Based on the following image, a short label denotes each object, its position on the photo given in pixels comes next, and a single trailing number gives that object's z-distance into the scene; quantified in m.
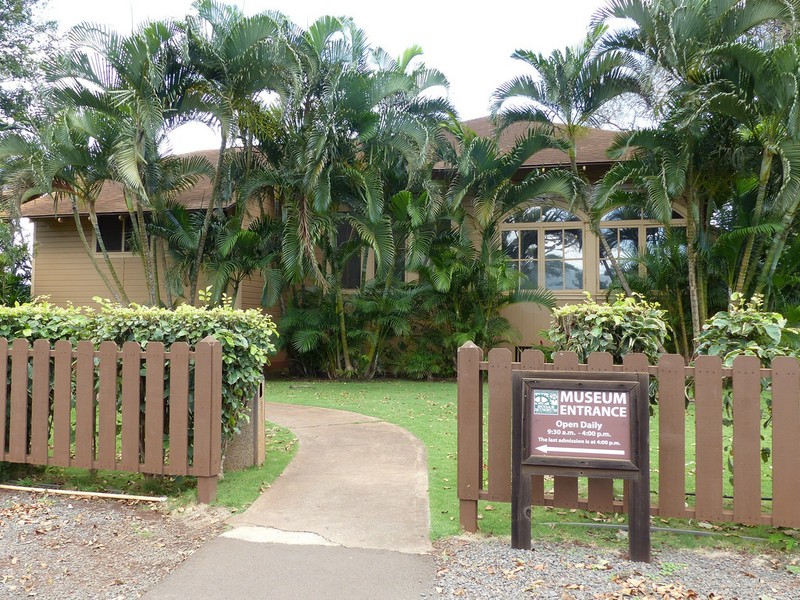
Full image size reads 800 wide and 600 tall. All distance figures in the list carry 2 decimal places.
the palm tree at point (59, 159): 12.30
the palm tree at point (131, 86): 11.89
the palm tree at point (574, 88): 12.33
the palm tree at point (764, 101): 9.60
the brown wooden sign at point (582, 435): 4.04
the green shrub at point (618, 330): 5.77
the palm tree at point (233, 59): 12.29
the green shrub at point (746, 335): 4.88
